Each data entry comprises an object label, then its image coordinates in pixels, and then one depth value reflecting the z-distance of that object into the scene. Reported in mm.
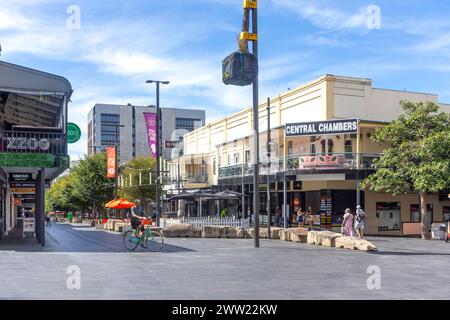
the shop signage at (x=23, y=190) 31331
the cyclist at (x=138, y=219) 19562
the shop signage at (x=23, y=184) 25953
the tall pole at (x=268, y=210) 27084
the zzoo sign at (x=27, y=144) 20891
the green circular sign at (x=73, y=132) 28914
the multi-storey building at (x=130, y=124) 123625
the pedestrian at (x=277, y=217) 36875
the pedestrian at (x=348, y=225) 25594
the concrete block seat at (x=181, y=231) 28250
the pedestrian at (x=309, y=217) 33103
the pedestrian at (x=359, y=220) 27241
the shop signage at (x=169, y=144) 53475
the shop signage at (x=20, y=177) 24527
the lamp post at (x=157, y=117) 35500
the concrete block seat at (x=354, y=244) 20508
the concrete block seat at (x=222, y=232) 28438
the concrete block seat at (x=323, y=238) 22836
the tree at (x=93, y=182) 59906
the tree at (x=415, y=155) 28031
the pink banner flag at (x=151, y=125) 42894
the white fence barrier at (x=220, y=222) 30109
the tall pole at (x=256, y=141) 20469
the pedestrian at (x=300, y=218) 32656
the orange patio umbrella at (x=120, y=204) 39181
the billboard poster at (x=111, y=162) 50469
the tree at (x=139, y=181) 63719
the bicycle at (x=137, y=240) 19359
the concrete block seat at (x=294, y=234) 25281
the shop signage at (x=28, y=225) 26844
